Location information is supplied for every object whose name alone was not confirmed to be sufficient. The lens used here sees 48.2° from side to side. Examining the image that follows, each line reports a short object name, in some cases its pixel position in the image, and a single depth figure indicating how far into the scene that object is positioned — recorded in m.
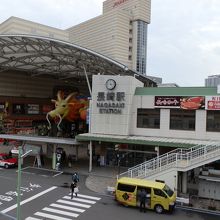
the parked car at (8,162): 30.49
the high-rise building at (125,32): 102.98
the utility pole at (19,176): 13.57
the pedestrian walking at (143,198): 18.97
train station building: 23.90
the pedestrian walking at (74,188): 21.29
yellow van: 18.87
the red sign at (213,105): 25.40
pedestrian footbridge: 21.46
